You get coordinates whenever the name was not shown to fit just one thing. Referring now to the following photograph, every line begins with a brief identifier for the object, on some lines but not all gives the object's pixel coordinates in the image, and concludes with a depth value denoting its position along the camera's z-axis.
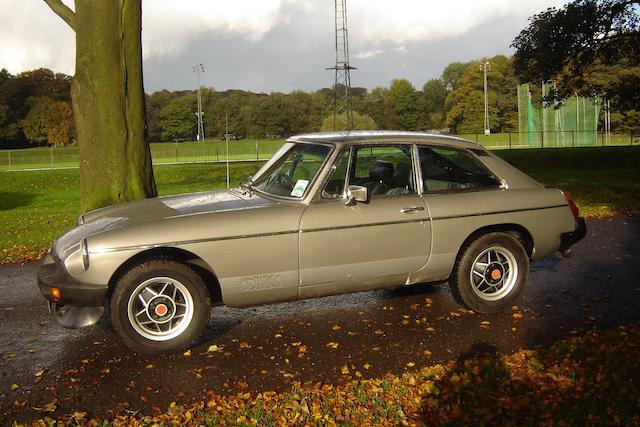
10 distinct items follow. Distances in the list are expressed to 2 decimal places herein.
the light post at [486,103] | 72.09
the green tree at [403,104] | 80.75
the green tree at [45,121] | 69.94
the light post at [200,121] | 71.44
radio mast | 45.05
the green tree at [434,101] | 87.09
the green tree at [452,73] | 106.44
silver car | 5.18
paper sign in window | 5.71
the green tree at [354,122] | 63.84
